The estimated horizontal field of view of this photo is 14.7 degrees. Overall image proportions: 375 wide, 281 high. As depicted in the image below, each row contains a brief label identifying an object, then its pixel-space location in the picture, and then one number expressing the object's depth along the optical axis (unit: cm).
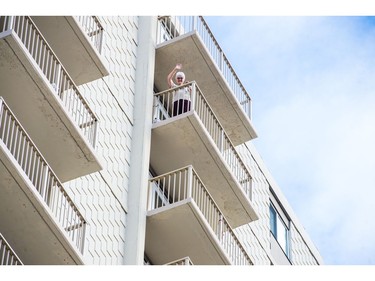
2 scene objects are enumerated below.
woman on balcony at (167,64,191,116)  3173
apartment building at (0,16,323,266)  2556
